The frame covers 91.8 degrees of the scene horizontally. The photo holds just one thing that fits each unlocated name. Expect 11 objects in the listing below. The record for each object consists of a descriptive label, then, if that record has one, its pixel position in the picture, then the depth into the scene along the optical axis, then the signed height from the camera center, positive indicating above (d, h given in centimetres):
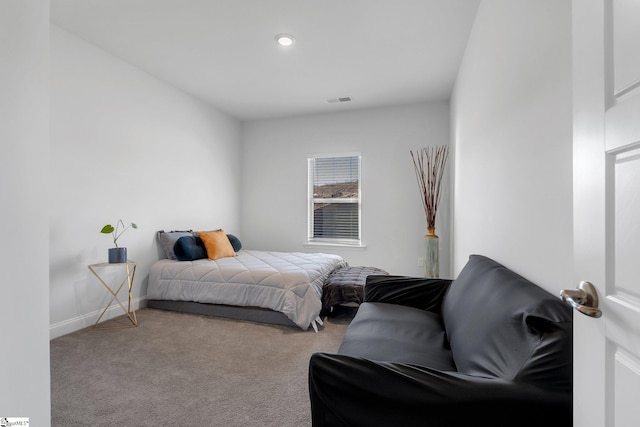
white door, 56 +2
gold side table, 281 -75
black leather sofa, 84 -49
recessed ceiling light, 275 +157
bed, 287 -74
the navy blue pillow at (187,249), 358 -42
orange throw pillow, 378 -39
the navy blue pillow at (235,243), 428 -41
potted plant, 282 -35
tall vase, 393 -54
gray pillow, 364 -32
